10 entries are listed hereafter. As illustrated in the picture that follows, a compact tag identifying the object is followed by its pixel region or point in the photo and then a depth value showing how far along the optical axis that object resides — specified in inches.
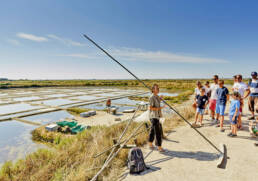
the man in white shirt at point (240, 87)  229.3
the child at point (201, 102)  227.6
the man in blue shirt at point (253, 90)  228.2
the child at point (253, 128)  188.2
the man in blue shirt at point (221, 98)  208.1
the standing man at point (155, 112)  158.7
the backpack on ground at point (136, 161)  127.1
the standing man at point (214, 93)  243.7
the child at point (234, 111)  181.3
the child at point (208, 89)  269.5
